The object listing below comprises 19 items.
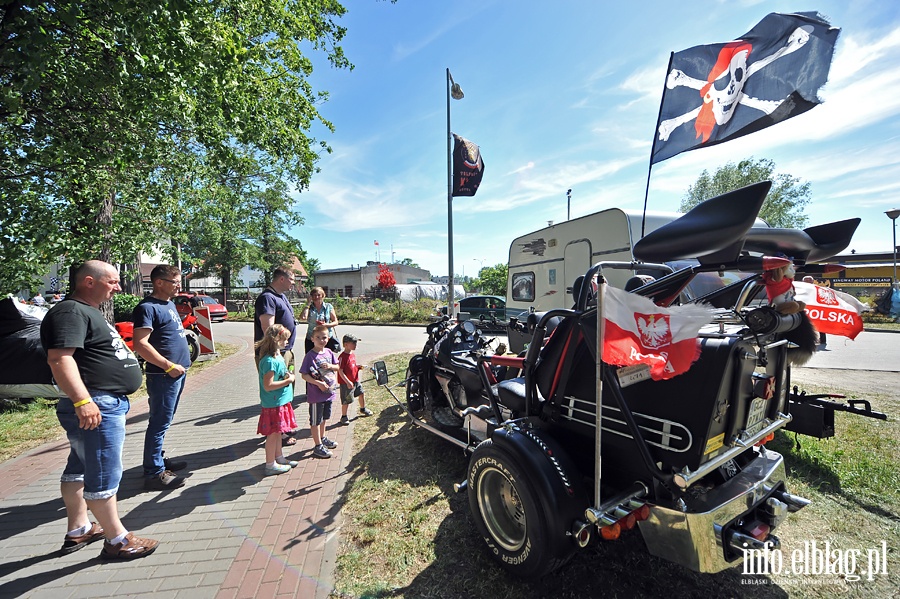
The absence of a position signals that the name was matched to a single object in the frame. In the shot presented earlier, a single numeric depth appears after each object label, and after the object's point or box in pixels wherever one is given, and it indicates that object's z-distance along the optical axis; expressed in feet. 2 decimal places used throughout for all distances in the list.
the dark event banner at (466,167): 30.58
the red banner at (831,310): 7.93
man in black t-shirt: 7.38
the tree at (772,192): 101.35
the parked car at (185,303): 24.20
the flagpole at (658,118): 16.80
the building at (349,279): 148.46
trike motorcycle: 5.41
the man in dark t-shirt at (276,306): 14.25
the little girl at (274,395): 11.59
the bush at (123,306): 35.82
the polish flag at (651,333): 5.15
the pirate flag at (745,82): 14.79
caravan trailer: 23.02
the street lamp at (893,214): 52.70
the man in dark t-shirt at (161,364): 10.53
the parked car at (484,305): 51.16
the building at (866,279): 70.23
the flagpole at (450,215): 31.94
